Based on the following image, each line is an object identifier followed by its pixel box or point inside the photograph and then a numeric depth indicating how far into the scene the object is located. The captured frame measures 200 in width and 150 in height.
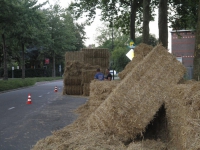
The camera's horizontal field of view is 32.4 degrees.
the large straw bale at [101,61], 25.81
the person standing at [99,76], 17.42
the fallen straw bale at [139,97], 6.36
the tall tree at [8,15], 24.57
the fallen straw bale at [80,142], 6.03
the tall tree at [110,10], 29.92
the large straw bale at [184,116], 4.83
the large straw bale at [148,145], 5.76
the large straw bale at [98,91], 9.51
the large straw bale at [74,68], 23.44
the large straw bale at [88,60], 26.01
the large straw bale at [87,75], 22.38
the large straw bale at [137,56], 10.05
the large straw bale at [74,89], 23.78
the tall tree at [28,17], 26.88
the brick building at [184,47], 54.16
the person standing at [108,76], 17.89
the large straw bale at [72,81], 23.53
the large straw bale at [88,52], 26.00
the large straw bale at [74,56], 27.44
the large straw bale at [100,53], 25.83
